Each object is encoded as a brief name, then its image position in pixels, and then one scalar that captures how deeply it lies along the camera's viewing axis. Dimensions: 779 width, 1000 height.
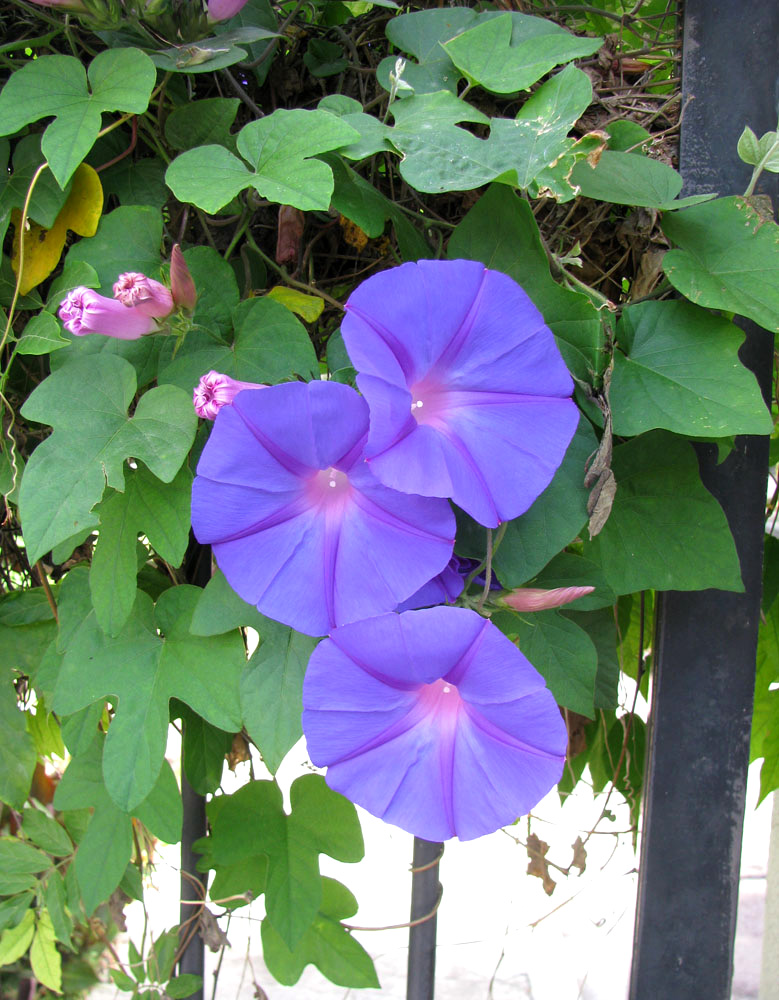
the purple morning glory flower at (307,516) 0.55
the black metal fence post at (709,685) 0.75
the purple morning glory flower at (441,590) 0.58
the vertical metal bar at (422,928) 1.03
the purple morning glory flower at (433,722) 0.54
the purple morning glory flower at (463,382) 0.52
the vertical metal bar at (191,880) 0.98
